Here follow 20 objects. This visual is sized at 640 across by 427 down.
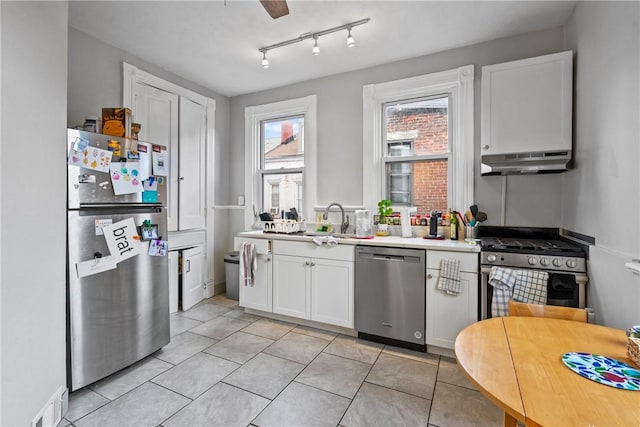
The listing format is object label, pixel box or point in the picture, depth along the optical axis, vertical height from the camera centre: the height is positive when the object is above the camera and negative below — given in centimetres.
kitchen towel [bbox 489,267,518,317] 207 -56
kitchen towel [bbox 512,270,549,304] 199 -53
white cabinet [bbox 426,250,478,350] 228 -74
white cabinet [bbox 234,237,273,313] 312 -80
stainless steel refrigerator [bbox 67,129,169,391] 186 -55
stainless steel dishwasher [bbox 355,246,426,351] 243 -74
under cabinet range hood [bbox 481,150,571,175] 224 +38
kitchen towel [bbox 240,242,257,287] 312 -58
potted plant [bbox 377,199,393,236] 311 -5
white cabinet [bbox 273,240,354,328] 273 -72
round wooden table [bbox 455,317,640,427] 70 -49
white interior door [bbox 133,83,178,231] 307 +94
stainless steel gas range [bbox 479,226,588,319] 199 -38
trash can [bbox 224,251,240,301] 379 -87
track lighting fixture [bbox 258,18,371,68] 249 +157
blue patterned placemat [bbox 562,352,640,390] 81 -47
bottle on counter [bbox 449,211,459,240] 270 -14
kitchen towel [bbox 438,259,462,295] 228 -53
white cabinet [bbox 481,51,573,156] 221 +82
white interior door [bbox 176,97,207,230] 347 +53
